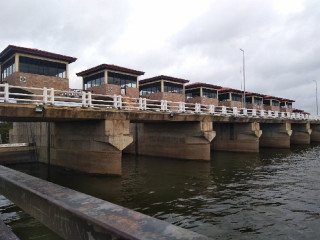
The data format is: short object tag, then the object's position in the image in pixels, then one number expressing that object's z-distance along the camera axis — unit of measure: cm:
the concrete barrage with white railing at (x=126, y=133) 1484
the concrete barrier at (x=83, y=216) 293
